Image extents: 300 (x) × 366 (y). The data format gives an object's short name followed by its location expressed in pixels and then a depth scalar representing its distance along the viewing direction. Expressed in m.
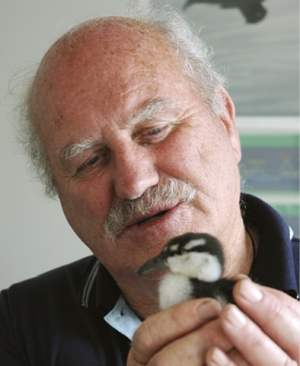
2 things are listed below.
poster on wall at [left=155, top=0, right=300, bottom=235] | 2.57
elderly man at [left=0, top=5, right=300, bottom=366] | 1.16
